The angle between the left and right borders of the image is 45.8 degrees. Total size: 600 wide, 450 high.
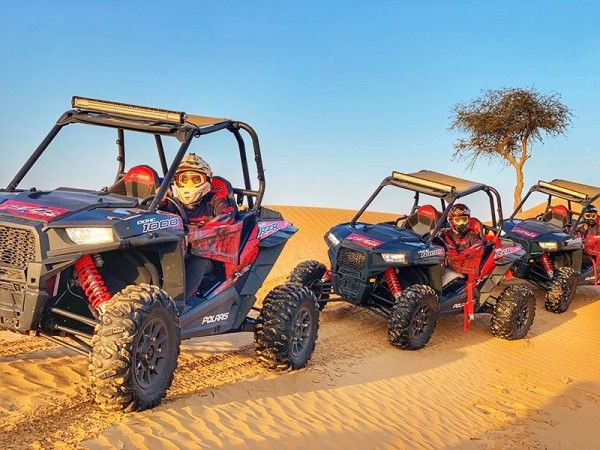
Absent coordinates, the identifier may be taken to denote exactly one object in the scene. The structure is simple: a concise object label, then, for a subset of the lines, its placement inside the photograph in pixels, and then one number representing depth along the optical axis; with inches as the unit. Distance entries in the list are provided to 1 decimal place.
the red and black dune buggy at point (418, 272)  341.3
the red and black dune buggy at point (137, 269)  175.0
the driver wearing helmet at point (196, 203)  231.0
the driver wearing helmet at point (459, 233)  394.6
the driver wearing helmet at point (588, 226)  601.3
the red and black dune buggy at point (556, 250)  510.6
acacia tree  1370.6
